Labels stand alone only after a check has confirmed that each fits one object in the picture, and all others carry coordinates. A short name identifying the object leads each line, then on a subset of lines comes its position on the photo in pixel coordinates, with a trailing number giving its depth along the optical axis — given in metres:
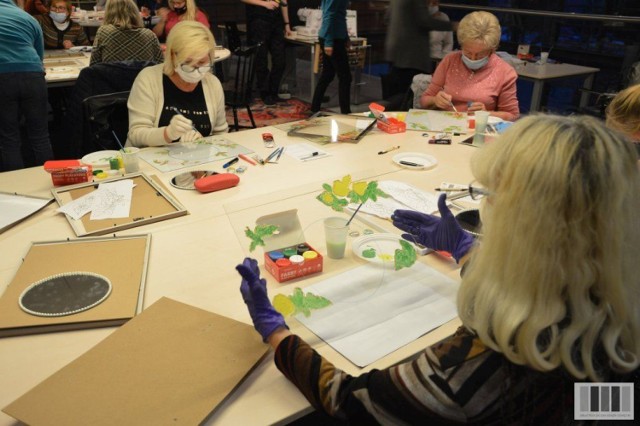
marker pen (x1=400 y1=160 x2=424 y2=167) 1.97
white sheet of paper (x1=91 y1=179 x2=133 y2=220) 1.54
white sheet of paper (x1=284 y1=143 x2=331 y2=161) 2.06
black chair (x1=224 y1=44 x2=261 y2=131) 3.90
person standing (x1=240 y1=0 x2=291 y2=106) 5.32
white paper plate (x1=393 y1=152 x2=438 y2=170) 1.96
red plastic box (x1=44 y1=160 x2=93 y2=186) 1.73
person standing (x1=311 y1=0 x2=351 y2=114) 4.39
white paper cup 4.23
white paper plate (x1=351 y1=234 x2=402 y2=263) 1.33
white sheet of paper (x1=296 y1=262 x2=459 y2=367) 1.03
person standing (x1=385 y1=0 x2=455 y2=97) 3.07
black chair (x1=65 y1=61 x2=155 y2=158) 2.46
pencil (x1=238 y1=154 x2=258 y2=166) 2.00
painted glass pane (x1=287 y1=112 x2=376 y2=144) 2.29
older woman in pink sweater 2.61
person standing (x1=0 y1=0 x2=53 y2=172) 2.57
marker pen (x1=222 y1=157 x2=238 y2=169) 1.93
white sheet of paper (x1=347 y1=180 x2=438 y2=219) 1.60
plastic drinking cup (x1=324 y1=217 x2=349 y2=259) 1.32
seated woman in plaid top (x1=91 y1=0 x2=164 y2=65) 3.28
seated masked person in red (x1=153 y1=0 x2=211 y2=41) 3.92
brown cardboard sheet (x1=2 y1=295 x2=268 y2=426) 0.84
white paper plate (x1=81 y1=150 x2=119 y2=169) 1.93
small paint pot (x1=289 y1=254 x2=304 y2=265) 1.24
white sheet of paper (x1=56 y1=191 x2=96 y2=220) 1.53
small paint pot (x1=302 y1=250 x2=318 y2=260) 1.25
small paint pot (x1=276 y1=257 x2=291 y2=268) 1.22
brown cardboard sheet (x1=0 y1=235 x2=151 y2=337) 1.06
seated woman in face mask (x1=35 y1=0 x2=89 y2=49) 4.20
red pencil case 1.71
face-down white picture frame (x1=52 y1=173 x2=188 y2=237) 1.47
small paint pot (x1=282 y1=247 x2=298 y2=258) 1.27
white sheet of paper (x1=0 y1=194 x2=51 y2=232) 1.50
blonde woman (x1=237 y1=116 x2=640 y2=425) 0.72
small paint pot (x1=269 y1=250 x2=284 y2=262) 1.25
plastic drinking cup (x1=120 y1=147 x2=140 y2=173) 1.85
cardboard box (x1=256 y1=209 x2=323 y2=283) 1.23
